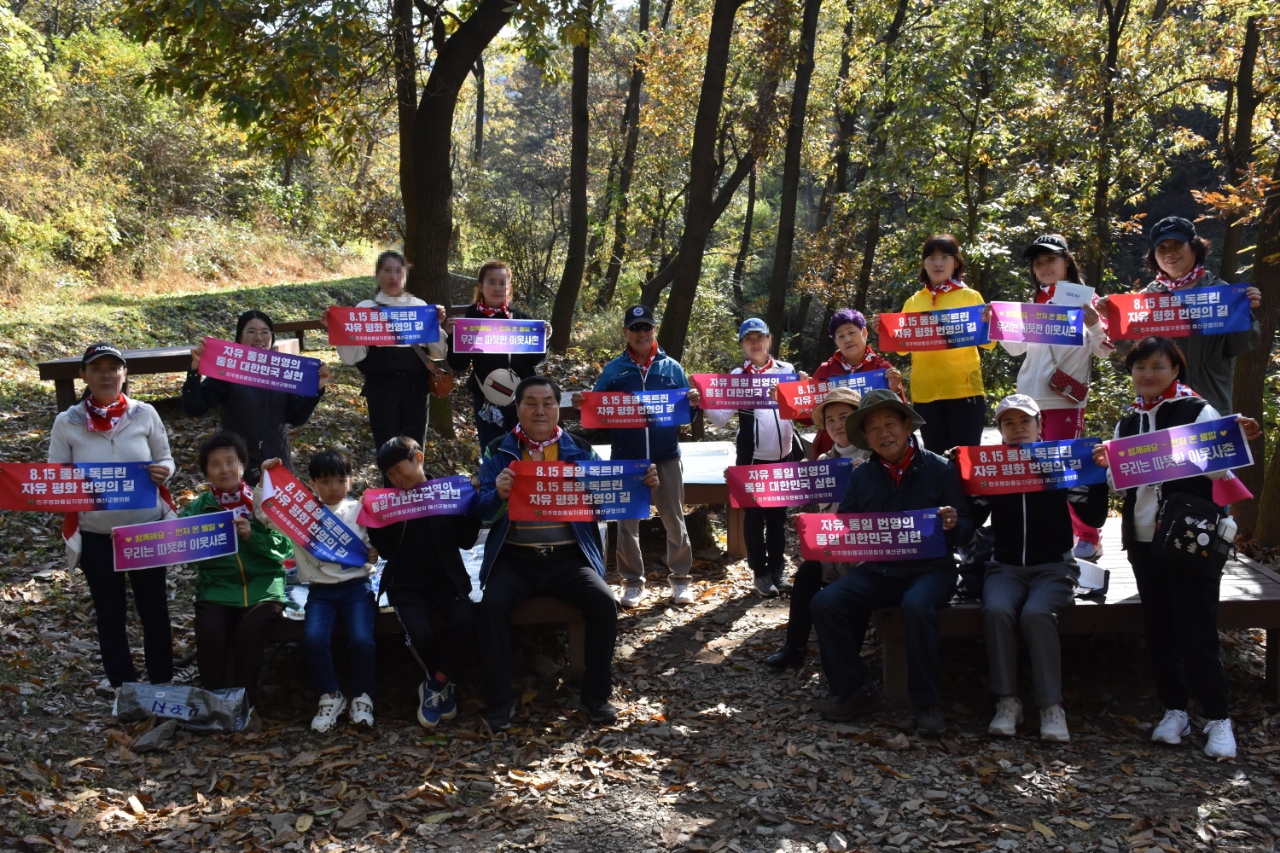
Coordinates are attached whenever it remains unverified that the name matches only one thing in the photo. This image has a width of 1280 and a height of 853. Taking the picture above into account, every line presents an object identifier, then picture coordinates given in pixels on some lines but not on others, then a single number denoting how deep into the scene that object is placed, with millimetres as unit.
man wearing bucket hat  5297
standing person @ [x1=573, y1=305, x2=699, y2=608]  6848
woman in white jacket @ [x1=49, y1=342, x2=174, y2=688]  5449
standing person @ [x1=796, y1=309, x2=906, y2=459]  6555
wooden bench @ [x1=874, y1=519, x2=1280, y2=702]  5277
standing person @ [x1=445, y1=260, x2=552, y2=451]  7000
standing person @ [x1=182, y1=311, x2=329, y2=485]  6156
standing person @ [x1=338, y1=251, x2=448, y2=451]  6793
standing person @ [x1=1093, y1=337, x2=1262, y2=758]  4918
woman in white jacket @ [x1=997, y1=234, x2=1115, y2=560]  6074
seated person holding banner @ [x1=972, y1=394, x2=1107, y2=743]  5074
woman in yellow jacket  6391
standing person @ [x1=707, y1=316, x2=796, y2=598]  7027
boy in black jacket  5473
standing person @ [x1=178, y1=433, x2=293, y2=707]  5363
